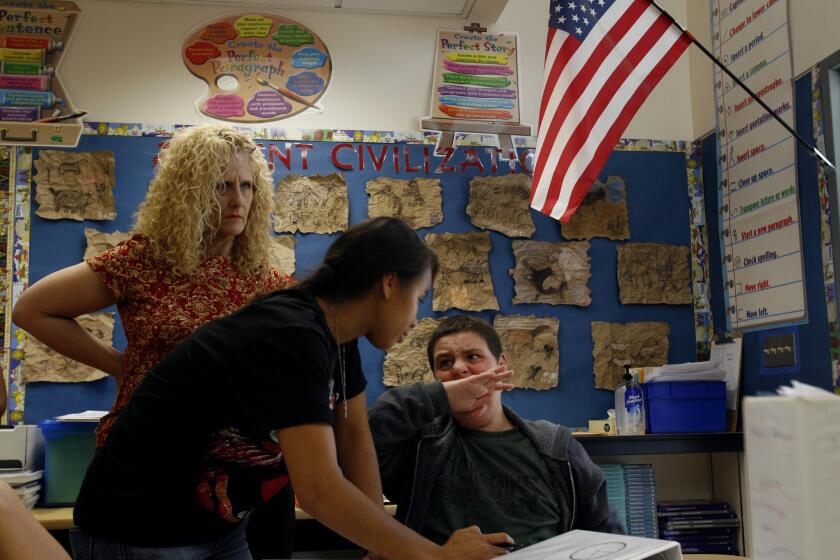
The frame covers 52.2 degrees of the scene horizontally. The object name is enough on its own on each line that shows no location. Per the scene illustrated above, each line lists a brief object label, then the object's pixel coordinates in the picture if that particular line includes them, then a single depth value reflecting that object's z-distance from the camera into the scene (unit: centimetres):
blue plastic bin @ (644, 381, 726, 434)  356
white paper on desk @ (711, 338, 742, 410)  368
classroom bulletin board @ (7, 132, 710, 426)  378
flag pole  272
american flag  302
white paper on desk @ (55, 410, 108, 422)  313
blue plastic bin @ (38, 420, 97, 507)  315
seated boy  216
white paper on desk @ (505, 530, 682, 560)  117
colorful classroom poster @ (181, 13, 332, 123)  391
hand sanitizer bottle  362
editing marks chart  334
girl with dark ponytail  130
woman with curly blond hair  197
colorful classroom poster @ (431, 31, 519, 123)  408
